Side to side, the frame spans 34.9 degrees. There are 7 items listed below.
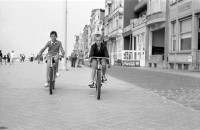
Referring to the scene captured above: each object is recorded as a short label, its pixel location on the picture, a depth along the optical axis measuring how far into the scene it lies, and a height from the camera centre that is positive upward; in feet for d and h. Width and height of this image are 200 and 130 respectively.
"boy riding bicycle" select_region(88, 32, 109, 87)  27.14 +0.91
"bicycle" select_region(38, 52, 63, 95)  27.66 -0.76
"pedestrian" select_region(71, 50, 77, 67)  99.31 +1.05
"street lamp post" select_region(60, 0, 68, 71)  72.49 -0.86
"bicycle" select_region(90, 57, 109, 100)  25.07 -1.40
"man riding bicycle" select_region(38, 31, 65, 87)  30.32 +1.45
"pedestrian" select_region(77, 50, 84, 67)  102.94 +2.14
